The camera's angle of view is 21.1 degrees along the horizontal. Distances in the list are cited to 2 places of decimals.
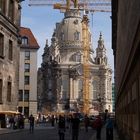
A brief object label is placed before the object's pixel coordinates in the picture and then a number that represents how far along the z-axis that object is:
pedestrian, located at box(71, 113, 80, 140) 25.10
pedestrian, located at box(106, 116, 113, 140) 22.67
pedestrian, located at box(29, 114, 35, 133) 38.77
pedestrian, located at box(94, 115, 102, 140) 26.62
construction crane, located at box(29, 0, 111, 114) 143.10
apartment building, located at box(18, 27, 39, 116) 83.48
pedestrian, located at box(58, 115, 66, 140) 22.34
